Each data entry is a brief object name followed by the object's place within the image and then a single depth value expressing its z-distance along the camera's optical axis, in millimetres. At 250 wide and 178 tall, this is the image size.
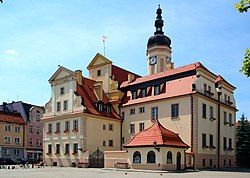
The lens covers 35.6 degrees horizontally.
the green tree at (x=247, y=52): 10219
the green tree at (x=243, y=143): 53250
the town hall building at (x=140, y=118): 39844
